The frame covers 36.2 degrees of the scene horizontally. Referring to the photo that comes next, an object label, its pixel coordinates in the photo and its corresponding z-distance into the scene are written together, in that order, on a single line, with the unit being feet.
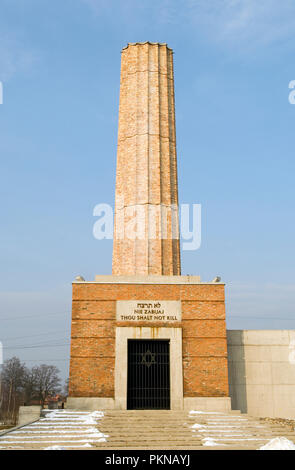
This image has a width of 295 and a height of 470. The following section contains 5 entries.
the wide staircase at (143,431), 43.09
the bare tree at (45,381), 217.64
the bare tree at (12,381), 225.60
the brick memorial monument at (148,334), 65.51
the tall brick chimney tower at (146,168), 78.89
